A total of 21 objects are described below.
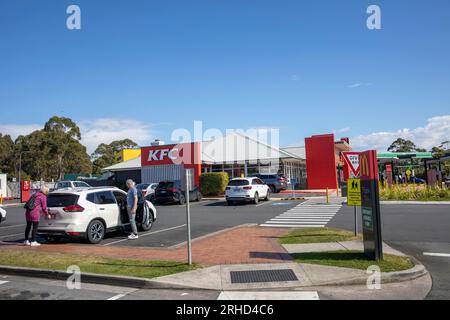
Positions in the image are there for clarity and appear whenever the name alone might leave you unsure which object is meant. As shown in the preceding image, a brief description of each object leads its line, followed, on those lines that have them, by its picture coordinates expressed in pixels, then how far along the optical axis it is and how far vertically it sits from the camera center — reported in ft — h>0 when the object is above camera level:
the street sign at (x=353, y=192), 34.99 -1.28
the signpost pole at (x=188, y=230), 26.27 -3.12
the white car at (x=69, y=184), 111.75 +1.02
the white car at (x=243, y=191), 77.20 -1.82
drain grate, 22.94 -5.65
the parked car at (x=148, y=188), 93.15 -0.74
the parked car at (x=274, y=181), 112.47 -0.29
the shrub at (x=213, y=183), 104.99 -0.04
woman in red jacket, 35.04 -2.04
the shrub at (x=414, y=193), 76.13 -3.49
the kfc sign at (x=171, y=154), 119.24 +9.10
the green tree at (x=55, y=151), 190.08 +17.70
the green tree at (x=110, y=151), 281.25 +25.60
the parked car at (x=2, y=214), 56.65 -3.49
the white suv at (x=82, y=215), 35.50 -2.55
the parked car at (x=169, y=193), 84.61 -1.86
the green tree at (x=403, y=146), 239.71 +18.50
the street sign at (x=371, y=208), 26.21 -2.12
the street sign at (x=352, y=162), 38.80 +1.50
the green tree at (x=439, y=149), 181.55 +12.16
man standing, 38.52 -1.91
